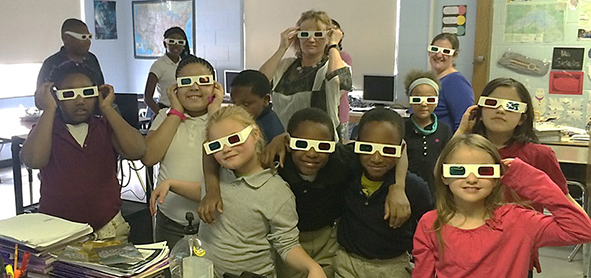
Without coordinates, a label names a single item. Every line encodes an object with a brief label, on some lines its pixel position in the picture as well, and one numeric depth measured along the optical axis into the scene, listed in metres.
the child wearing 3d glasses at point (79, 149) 1.88
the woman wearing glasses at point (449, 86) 2.73
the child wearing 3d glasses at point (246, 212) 1.60
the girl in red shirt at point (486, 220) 1.44
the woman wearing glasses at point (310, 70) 2.35
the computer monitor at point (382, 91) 5.58
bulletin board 4.65
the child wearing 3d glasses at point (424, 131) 2.39
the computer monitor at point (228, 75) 6.45
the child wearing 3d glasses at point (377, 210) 1.66
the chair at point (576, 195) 3.49
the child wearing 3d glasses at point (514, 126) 1.83
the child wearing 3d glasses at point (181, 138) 1.95
